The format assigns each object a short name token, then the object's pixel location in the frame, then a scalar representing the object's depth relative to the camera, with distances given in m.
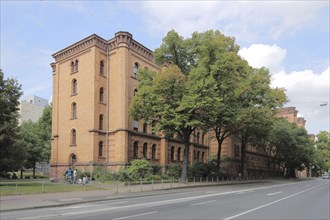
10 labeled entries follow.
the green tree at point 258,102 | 39.50
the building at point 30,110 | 114.69
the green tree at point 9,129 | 30.40
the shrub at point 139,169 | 35.91
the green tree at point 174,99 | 32.22
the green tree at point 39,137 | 56.84
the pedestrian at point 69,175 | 34.97
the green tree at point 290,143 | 67.56
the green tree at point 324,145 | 128.00
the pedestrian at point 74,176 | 34.25
